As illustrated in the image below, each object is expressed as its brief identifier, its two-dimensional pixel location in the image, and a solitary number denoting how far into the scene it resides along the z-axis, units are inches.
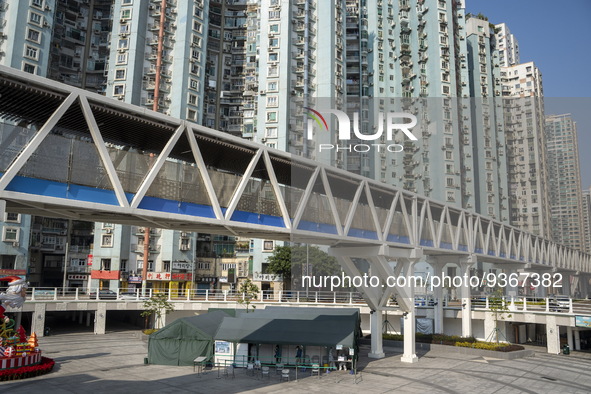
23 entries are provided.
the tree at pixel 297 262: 2633.9
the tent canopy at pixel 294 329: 1111.0
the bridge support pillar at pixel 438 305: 1724.9
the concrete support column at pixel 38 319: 1656.0
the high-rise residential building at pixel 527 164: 4471.0
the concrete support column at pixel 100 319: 1846.7
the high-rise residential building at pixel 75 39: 2549.2
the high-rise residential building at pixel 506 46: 7264.8
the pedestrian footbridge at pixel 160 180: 565.9
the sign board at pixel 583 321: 1425.6
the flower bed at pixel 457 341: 1451.8
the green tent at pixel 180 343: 1197.7
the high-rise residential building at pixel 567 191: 5541.3
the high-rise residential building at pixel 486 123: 4005.9
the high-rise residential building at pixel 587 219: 5669.3
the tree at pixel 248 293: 1880.2
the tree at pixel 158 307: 1740.0
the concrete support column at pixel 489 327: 1708.9
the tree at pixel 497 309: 1601.9
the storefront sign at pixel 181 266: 2753.4
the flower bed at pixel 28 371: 992.9
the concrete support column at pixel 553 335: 1545.3
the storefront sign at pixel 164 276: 2704.2
